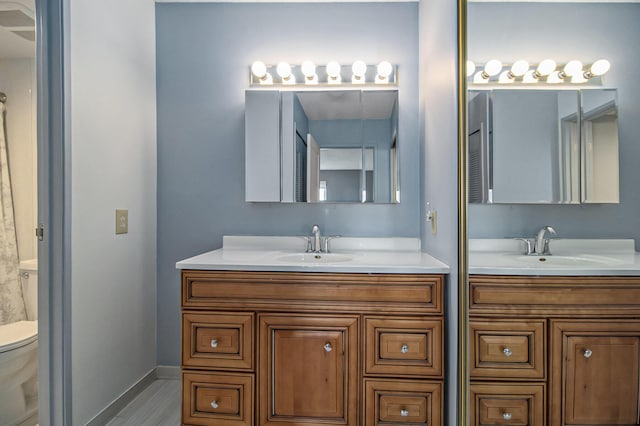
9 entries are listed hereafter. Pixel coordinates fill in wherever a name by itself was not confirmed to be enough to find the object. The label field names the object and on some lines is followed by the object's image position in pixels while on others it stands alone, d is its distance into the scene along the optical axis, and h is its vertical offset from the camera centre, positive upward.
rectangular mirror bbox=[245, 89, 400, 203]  2.15 +0.38
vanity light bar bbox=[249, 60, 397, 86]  2.14 +0.79
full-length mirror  0.60 -0.01
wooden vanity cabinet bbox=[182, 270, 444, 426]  1.58 -0.58
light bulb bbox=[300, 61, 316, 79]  2.15 +0.81
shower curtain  1.49 -0.15
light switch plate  1.93 -0.04
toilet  1.50 -0.60
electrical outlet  1.80 -0.05
